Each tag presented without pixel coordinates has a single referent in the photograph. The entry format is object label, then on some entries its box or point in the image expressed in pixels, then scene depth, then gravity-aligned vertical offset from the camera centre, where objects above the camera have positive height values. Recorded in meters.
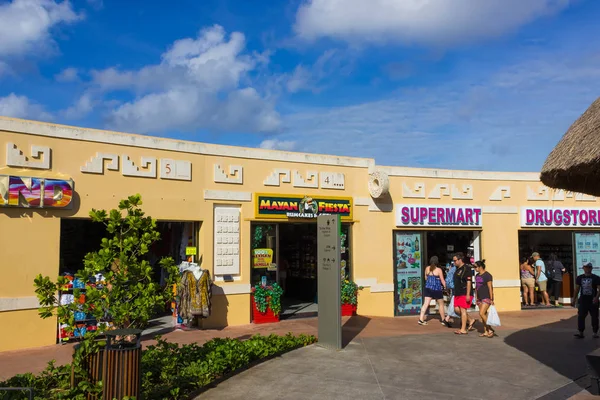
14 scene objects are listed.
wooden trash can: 5.86 -1.50
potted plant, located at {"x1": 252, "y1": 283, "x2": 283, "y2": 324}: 13.02 -1.68
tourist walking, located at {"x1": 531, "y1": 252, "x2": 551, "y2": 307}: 16.77 -1.33
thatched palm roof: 6.53 +1.01
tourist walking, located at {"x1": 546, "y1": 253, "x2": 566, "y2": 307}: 17.05 -1.29
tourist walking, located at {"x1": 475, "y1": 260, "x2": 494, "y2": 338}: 11.20 -1.22
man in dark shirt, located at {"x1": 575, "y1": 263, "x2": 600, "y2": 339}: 11.15 -1.31
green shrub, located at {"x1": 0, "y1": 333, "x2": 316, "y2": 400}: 6.67 -1.89
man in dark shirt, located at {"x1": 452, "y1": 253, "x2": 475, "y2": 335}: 11.62 -1.22
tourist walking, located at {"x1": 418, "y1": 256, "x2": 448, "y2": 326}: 12.96 -1.27
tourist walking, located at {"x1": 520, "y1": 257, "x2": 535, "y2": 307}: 16.70 -1.51
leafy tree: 6.29 -0.61
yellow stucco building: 10.29 +0.61
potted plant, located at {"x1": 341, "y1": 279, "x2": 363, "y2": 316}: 14.02 -1.65
